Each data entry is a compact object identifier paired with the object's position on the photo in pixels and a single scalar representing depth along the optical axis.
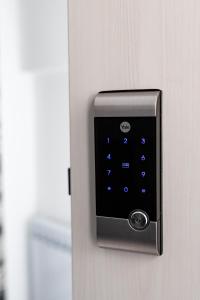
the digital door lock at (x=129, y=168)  0.32
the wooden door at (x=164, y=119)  0.31
